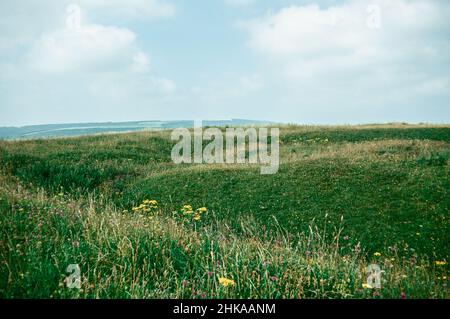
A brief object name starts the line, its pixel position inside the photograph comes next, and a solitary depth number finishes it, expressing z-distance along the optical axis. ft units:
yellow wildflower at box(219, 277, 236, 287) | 20.38
